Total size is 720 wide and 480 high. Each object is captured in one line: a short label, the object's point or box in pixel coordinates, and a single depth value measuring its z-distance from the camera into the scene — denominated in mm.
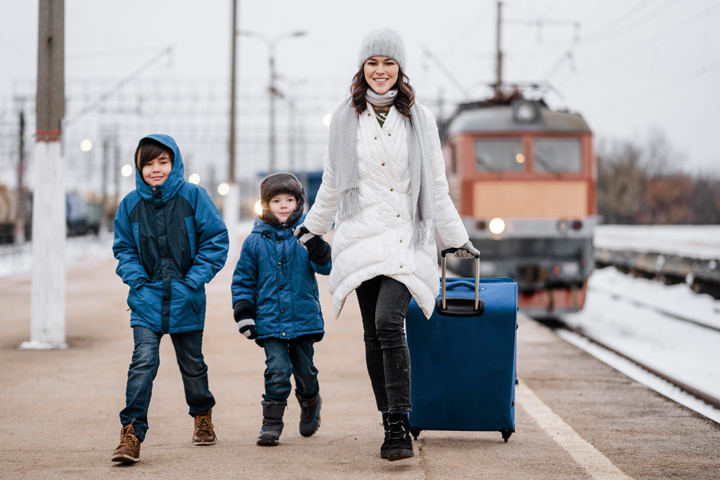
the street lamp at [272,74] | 35062
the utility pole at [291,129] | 44344
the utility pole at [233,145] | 23922
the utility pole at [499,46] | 27339
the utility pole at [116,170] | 48881
